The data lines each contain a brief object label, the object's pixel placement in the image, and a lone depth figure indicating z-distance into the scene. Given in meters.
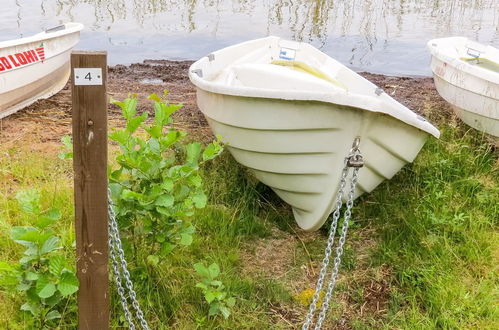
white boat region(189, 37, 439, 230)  2.96
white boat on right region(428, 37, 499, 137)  4.19
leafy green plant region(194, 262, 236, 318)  2.65
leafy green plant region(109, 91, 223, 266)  2.50
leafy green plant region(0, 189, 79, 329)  2.20
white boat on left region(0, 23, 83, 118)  5.06
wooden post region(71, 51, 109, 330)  2.01
